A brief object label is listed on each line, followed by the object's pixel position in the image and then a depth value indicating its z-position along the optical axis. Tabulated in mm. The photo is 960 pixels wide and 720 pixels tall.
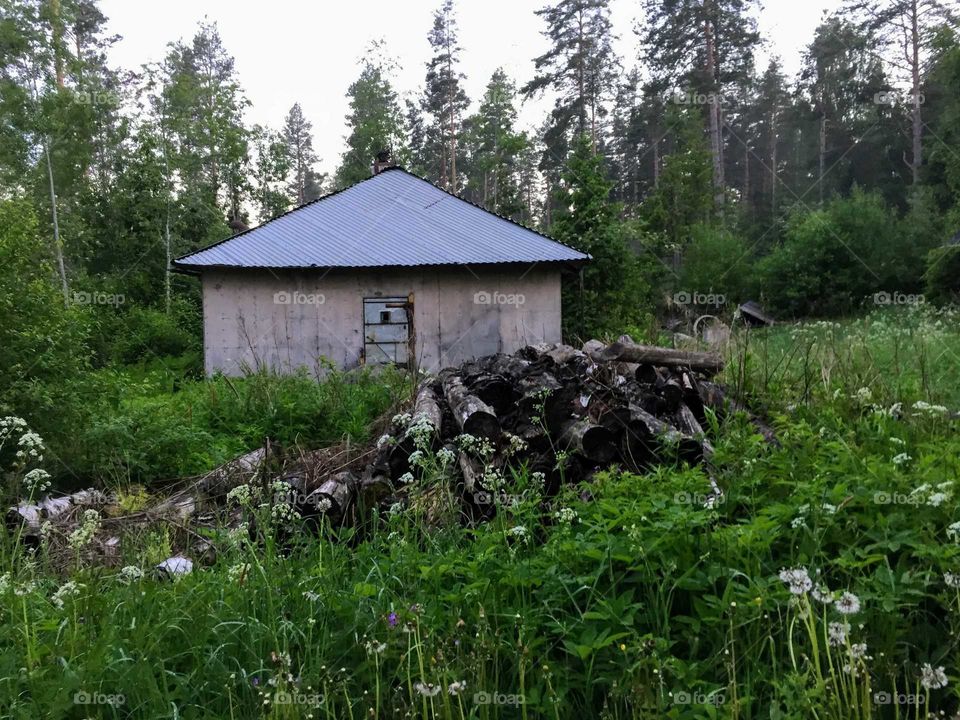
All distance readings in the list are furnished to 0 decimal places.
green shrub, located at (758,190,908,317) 28641
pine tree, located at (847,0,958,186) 34438
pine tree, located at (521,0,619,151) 37625
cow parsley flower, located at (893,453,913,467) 3248
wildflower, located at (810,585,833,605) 2126
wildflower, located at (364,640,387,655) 2274
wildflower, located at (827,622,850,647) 2001
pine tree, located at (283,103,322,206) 51781
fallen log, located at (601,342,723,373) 7102
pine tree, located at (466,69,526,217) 35406
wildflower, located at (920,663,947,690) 1917
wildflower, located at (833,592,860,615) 2004
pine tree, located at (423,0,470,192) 39781
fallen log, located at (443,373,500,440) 5840
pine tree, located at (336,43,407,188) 39469
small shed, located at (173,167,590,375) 14938
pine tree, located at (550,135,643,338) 20125
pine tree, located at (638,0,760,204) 35531
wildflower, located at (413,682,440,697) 2086
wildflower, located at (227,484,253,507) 3180
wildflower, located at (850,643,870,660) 1985
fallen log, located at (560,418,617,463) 5594
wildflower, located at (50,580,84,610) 2775
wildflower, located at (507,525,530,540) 3097
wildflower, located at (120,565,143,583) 3023
